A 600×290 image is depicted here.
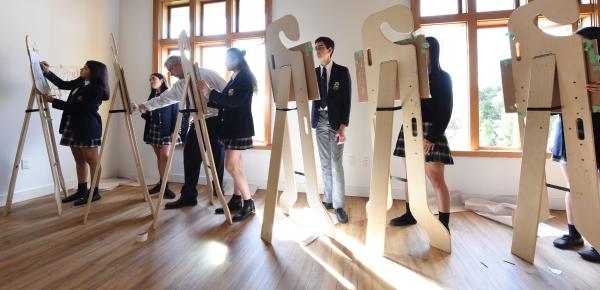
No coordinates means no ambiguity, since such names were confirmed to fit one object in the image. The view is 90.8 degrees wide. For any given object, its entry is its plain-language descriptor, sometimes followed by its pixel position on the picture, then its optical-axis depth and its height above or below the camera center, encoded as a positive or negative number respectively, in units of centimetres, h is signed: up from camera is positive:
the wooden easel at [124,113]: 214 +32
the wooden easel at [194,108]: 207 +34
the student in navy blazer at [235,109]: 213 +34
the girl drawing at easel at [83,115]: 266 +38
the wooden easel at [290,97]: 182 +35
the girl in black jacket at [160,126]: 301 +30
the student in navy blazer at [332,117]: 237 +29
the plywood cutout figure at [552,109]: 145 +19
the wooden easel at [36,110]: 242 +35
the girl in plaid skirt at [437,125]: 180 +16
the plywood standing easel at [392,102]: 157 +26
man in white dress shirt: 236 +12
